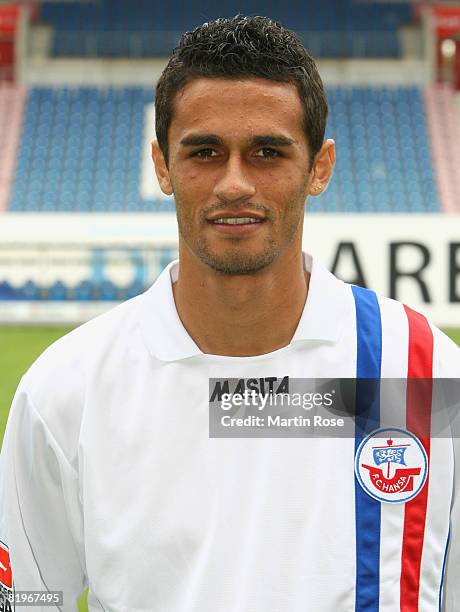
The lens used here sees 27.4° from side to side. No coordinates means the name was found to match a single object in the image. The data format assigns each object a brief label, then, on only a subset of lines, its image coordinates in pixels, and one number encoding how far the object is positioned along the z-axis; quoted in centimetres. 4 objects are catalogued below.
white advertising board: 920
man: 137
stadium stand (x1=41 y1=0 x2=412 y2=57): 1769
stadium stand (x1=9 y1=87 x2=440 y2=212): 1536
